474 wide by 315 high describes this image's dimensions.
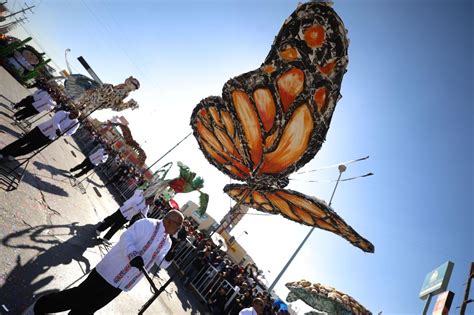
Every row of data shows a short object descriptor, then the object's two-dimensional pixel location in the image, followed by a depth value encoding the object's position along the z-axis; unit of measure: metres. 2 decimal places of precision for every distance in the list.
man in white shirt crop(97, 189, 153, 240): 6.22
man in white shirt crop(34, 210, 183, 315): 2.77
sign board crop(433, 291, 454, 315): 4.89
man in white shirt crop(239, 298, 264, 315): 4.72
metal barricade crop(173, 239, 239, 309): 8.95
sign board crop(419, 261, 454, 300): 5.27
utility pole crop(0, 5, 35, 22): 45.09
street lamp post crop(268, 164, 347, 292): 10.30
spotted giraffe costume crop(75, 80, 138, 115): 17.47
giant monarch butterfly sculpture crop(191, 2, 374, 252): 3.88
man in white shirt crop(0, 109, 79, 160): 6.11
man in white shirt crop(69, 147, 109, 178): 10.23
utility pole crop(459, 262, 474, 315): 4.93
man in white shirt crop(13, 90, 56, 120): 9.20
